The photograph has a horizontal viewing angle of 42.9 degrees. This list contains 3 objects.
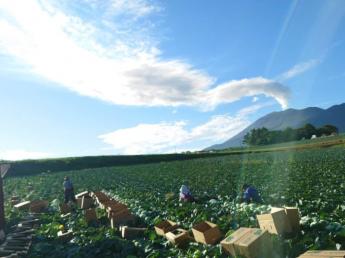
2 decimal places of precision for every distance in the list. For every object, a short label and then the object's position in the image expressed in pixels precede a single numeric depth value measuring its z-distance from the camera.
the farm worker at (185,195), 18.66
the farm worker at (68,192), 24.04
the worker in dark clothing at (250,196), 15.90
